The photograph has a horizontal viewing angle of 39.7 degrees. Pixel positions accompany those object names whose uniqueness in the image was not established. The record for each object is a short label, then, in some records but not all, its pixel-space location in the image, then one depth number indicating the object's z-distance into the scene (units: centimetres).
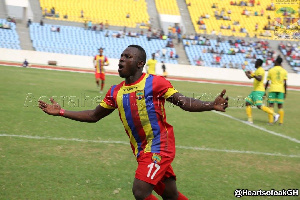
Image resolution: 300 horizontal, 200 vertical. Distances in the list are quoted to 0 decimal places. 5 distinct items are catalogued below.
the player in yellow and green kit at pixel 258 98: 1378
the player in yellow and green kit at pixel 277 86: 1414
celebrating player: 442
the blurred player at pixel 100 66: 1998
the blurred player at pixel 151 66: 2355
